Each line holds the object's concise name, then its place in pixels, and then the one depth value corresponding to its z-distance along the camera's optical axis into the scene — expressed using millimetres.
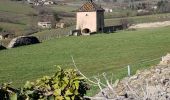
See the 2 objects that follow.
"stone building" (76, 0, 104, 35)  56344
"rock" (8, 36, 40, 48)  45656
